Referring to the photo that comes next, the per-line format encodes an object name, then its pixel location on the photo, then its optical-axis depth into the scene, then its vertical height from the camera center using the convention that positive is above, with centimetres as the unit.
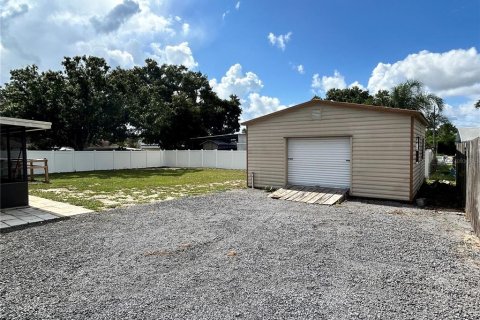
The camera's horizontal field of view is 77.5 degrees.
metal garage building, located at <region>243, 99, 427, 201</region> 852 +16
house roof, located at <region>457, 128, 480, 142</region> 2572 +173
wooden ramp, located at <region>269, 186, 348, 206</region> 864 -127
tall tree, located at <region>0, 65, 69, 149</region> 1998 +401
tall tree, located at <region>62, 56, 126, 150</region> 2081 +376
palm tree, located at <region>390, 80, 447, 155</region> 2036 +386
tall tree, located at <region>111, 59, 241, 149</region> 2370 +466
